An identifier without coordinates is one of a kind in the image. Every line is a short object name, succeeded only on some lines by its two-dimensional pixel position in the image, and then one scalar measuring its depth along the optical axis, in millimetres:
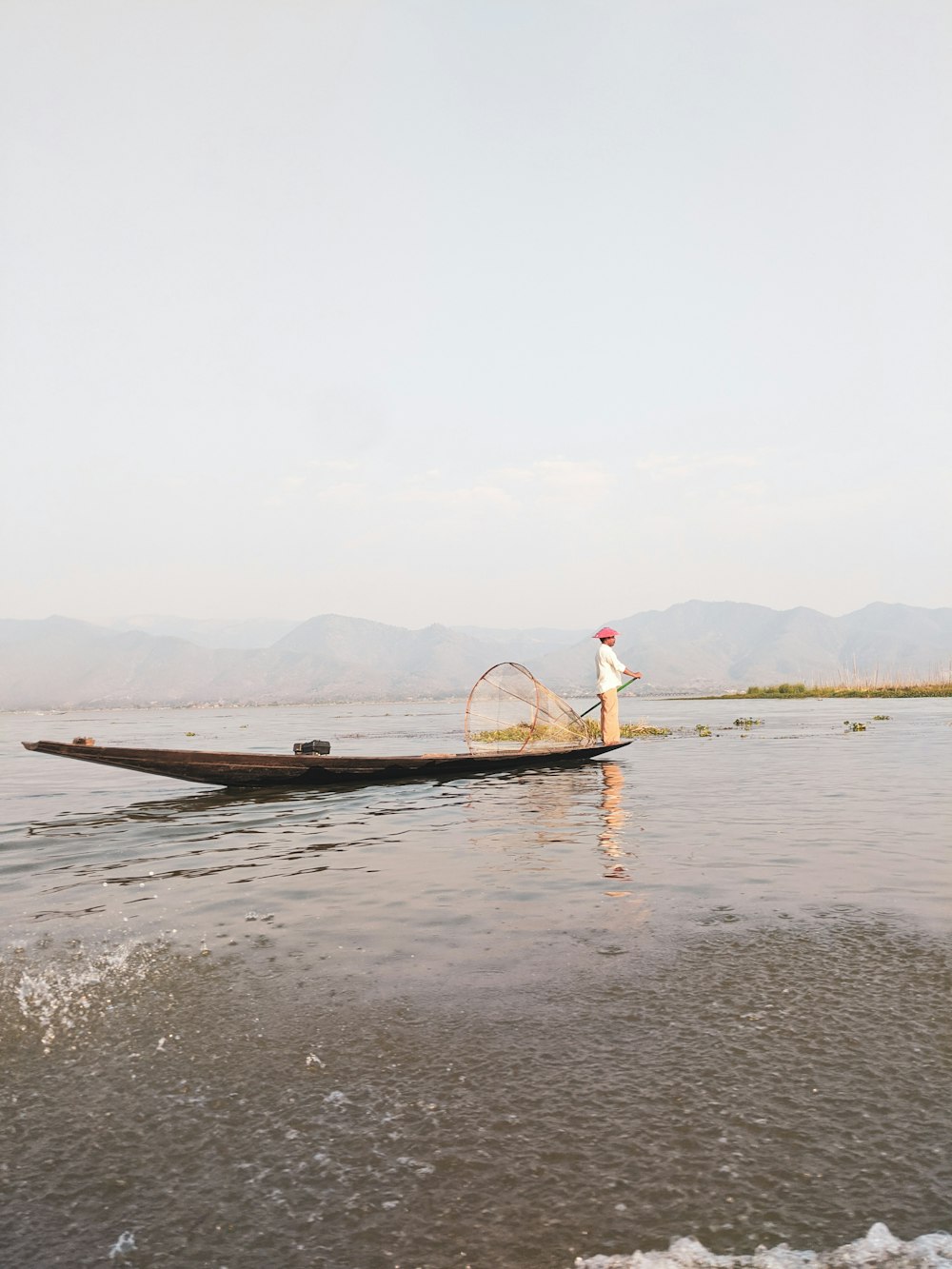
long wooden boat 15266
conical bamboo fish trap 22188
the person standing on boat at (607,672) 21844
